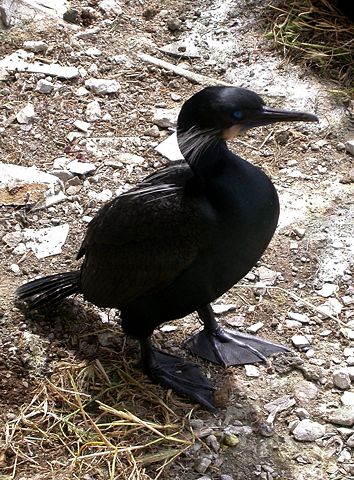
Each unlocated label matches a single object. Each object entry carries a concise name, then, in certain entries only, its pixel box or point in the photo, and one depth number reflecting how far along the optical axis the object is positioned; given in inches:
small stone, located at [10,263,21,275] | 156.9
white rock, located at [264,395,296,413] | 133.5
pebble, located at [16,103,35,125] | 189.2
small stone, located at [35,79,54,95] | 196.9
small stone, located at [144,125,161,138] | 187.6
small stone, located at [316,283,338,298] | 153.2
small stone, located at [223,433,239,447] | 128.2
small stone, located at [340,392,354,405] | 134.2
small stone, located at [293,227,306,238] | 163.3
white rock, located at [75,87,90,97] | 197.5
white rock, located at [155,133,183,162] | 181.0
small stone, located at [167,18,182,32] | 215.8
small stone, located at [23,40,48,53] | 207.0
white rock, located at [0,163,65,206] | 170.7
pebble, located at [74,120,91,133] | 188.5
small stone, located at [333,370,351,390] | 136.8
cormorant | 119.3
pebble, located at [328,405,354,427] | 131.0
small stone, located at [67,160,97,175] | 177.6
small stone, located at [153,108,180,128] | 189.6
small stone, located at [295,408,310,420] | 132.4
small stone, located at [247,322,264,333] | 148.4
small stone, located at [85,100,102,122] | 191.6
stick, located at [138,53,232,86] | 201.3
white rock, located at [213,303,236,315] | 151.7
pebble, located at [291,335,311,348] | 144.0
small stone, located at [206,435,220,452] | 127.8
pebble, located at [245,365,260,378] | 140.3
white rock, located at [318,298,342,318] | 149.3
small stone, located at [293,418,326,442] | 129.2
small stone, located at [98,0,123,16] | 220.5
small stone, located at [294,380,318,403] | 135.6
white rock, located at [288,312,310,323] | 148.6
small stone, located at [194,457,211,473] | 125.0
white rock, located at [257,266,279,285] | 155.6
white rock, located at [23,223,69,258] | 160.9
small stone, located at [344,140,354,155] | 182.2
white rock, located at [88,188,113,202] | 171.9
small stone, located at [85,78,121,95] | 197.9
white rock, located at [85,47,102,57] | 208.2
